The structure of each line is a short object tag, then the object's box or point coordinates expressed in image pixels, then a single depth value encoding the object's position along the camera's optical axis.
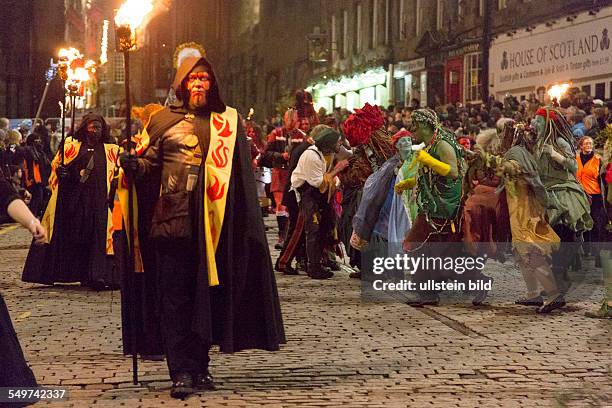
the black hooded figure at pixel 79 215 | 12.82
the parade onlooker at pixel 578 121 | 15.60
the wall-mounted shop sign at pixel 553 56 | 24.25
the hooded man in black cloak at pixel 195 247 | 7.05
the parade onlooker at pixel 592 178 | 14.36
